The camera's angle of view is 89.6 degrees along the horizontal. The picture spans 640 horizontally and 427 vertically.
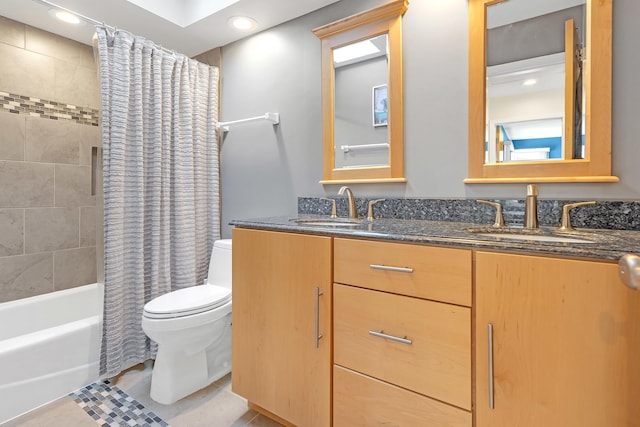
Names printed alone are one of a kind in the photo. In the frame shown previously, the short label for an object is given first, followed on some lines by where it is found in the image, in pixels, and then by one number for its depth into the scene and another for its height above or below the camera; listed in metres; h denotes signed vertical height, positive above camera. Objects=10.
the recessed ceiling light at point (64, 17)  1.91 +1.19
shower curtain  1.74 +0.19
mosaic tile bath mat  1.45 -0.95
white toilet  1.51 -0.62
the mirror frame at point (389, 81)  1.62 +0.69
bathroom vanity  0.77 -0.36
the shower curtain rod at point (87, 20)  1.58 +0.99
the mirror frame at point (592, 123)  1.19 +0.32
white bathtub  1.47 -0.72
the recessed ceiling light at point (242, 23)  2.00 +1.19
